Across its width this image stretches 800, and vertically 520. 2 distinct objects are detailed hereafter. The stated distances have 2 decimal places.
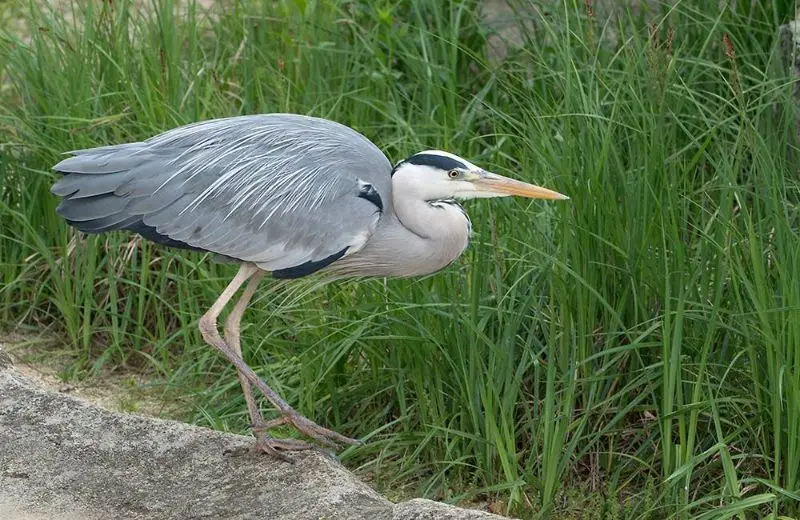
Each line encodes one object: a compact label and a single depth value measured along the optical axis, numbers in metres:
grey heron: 7.64
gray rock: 6.80
